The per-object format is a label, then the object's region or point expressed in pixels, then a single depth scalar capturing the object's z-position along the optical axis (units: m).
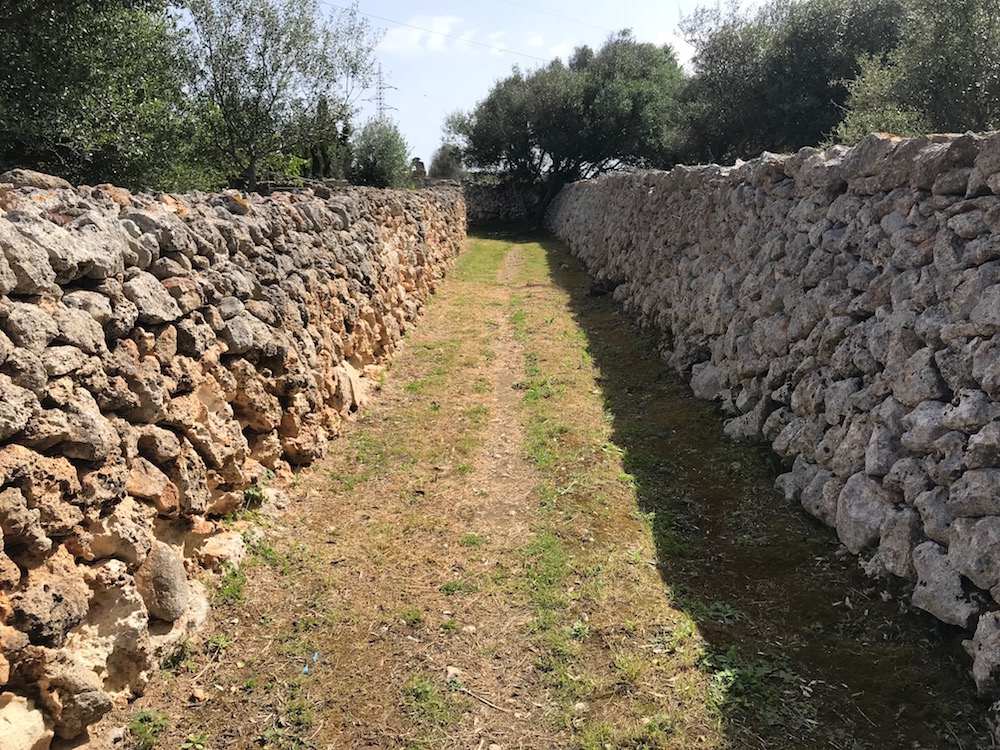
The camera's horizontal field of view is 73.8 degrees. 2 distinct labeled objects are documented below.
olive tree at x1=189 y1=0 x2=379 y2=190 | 17.20
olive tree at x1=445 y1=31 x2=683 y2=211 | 36.41
